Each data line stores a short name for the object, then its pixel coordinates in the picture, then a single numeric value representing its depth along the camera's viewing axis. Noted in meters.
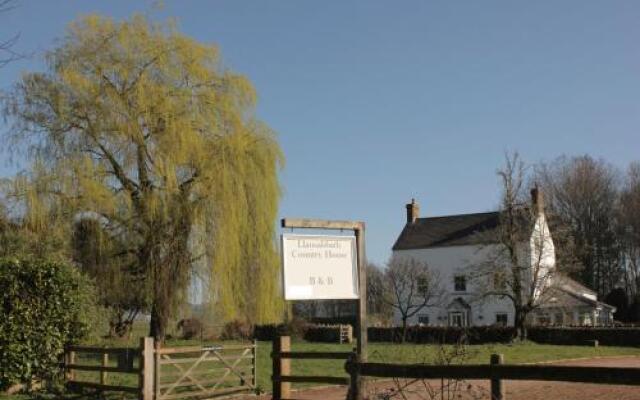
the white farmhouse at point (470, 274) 48.87
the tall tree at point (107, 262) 24.92
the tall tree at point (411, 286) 56.62
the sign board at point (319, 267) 9.20
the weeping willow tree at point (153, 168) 24.58
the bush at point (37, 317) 15.97
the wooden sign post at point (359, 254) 9.52
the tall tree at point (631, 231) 61.84
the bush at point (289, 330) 43.81
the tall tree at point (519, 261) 42.00
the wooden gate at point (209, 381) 15.09
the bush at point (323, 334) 45.09
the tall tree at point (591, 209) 65.25
